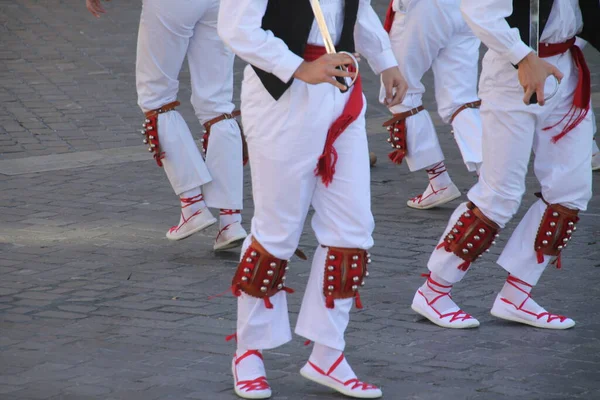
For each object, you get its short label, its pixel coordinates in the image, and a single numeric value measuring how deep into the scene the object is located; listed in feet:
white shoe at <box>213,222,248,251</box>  41.42
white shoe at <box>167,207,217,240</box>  42.14
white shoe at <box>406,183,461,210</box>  48.37
